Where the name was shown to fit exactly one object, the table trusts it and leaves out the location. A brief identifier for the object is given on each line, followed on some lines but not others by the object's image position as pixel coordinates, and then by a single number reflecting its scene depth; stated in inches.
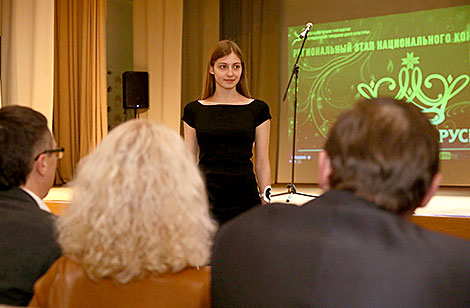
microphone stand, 164.2
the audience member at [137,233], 37.3
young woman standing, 93.9
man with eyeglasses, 43.9
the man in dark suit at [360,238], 29.4
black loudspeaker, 270.4
